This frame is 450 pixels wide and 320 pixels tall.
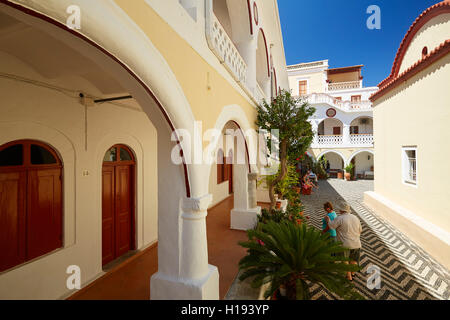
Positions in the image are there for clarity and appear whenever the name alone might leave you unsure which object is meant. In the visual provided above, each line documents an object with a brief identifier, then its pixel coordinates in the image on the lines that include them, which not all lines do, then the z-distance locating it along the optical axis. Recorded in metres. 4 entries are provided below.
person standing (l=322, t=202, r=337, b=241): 4.42
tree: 6.11
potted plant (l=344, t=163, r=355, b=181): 20.72
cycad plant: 2.93
